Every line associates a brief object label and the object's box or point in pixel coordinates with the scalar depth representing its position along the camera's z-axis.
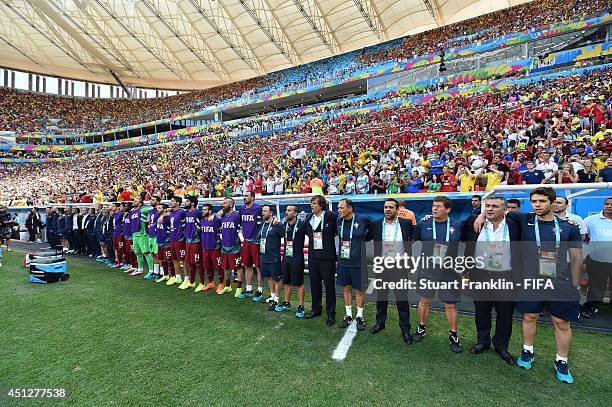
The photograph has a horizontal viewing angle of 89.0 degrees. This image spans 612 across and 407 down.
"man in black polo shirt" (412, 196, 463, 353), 3.57
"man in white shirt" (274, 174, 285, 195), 11.81
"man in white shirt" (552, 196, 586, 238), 4.55
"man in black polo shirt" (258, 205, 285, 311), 5.11
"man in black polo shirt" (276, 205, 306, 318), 4.78
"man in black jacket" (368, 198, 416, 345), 3.90
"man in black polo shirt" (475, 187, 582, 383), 2.92
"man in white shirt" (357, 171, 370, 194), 10.05
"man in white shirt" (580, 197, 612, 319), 4.22
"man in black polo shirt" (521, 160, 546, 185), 6.96
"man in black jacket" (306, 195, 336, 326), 4.51
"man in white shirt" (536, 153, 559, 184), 6.49
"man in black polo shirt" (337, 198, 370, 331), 4.25
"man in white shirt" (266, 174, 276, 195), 12.12
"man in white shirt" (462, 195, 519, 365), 3.31
